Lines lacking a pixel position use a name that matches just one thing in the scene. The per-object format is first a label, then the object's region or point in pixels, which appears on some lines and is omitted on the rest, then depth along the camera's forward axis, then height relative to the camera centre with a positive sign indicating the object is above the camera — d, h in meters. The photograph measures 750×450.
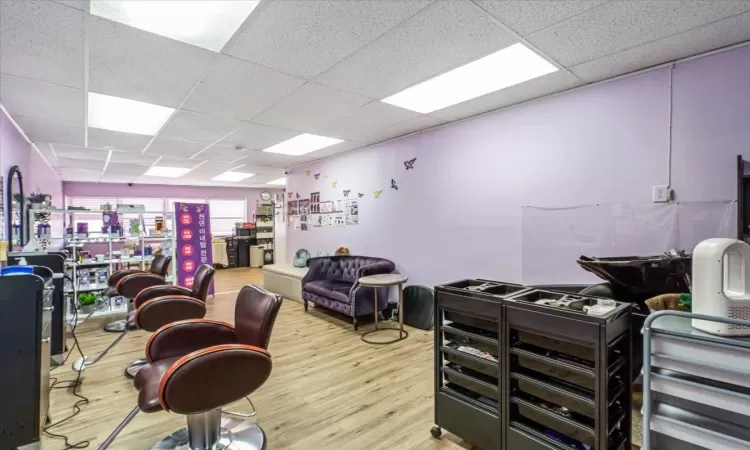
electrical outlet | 2.59 +0.17
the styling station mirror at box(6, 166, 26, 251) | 3.55 +0.11
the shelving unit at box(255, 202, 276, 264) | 10.85 -0.31
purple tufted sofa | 4.28 -0.92
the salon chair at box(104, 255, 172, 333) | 3.78 -0.69
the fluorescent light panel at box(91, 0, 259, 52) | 1.78 +1.12
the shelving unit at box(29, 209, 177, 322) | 4.57 -0.65
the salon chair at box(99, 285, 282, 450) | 1.54 -0.76
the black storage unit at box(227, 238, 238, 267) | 10.45 -0.97
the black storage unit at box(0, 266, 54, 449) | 1.75 -0.72
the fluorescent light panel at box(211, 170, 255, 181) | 7.93 +1.07
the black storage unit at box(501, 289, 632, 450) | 1.54 -0.78
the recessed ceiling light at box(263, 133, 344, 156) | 4.81 +1.12
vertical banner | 5.75 -0.33
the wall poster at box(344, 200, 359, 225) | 5.42 +0.11
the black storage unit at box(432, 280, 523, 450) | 1.88 -0.83
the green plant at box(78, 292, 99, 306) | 4.61 -1.06
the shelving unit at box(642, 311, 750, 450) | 1.27 -0.67
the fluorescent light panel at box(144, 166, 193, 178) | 7.16 +1.08
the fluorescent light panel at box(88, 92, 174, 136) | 3.27 +1.12
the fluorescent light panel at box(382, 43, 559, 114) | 2.51 +1.16
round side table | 3.85 -0.73
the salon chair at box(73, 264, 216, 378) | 2.70 -0.71
